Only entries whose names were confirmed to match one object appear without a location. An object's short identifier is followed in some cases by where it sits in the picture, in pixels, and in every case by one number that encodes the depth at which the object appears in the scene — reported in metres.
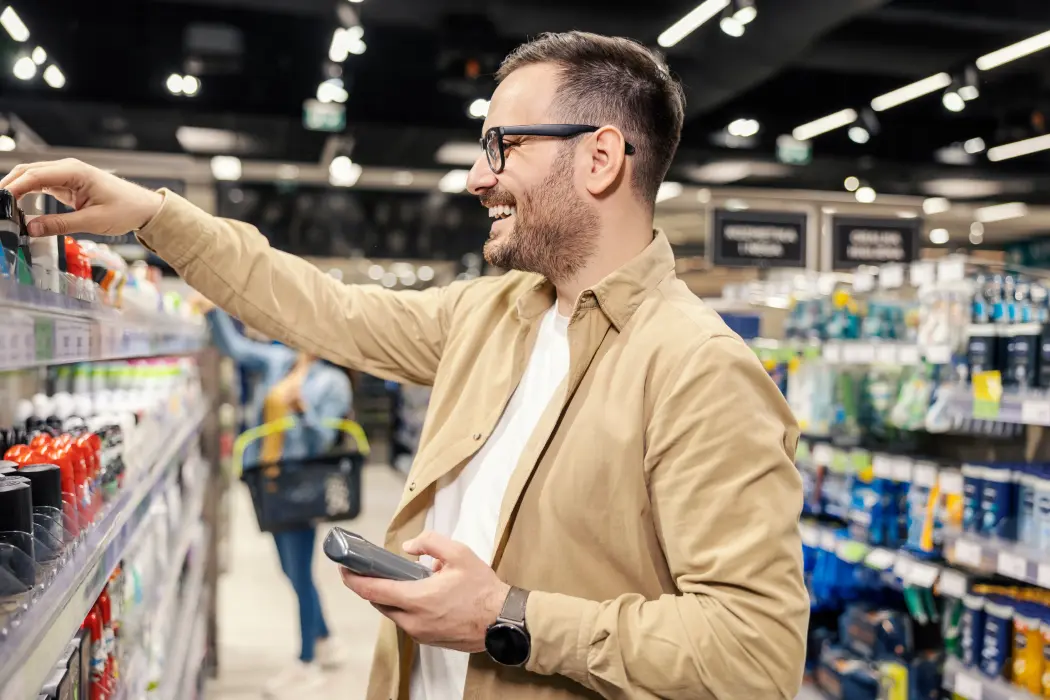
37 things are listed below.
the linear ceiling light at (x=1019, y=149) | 9.51
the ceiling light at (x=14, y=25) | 5.88
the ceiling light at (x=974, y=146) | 9.57
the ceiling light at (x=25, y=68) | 6.83
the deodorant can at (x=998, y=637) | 2.91
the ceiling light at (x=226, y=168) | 9.37
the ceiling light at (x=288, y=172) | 10.35
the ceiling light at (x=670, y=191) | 10.52
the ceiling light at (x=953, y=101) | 7.54
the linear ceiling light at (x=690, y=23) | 6.35
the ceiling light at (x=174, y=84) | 7.34
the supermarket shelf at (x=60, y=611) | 0.90
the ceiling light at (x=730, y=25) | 5.85
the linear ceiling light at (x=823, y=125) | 8.77
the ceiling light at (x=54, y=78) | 7.02
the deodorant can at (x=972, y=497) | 3.00
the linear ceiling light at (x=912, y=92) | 7.83
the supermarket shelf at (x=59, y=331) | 1.04
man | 1.14
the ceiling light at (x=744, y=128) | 9.09
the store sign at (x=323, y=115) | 7.80
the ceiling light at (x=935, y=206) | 12.36
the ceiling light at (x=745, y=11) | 5.68
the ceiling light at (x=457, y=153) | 9.20
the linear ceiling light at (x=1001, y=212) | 13.60
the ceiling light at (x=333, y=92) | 7.64
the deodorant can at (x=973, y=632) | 3.02
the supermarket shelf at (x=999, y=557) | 2.64
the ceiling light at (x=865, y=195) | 10.67
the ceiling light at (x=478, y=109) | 7.54
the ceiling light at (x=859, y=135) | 8.98
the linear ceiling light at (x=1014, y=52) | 6.90
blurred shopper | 4.28
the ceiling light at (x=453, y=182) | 10.24
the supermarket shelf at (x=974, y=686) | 2.78
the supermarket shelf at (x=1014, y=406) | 2.62
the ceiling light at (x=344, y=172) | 9.50
